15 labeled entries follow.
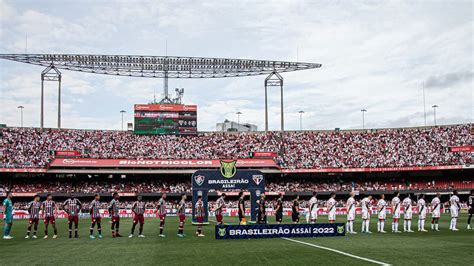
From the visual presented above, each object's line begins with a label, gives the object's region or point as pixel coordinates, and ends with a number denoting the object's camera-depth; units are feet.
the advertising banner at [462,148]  221.87
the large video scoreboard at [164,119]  243.81
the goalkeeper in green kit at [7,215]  79.51
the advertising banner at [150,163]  214.69
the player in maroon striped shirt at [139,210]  79.71
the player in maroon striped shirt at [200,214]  81.61
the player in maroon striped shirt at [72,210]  82.07
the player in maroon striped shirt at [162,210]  83.35
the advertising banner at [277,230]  70.95
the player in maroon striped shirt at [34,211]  85.35
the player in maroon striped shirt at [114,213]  79.41
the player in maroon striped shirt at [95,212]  79.94
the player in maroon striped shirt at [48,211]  84.28
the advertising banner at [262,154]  233.55
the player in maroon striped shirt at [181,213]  82.43
